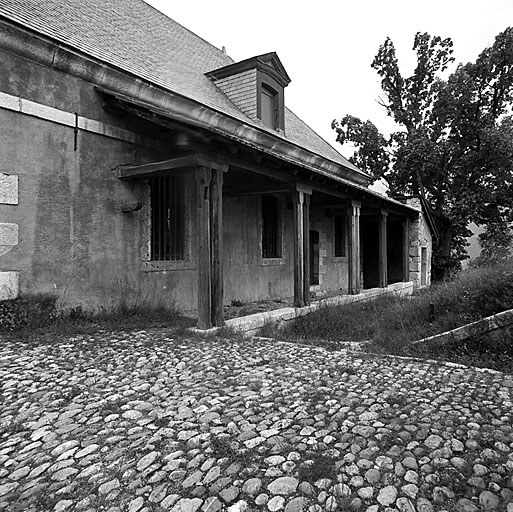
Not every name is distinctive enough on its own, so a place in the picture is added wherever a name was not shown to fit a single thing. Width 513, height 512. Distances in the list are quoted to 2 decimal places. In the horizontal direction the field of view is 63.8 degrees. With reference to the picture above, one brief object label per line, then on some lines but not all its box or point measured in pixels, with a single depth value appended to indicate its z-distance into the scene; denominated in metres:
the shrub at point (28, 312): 5.43
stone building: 5.69
